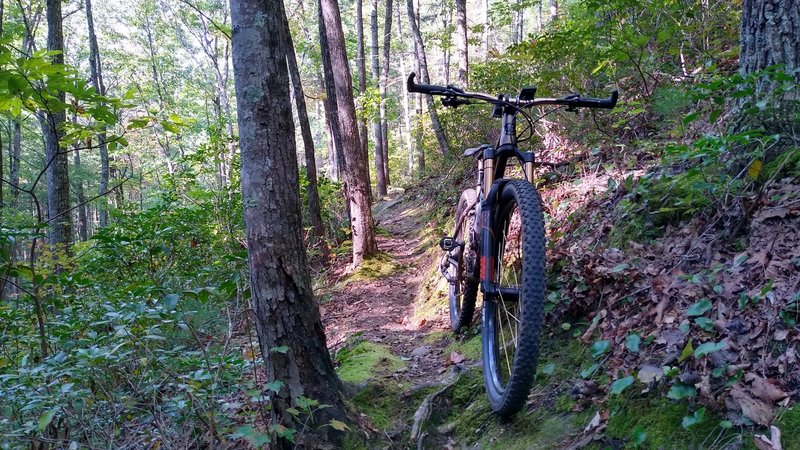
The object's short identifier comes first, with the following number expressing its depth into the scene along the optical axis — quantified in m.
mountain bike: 2.32
